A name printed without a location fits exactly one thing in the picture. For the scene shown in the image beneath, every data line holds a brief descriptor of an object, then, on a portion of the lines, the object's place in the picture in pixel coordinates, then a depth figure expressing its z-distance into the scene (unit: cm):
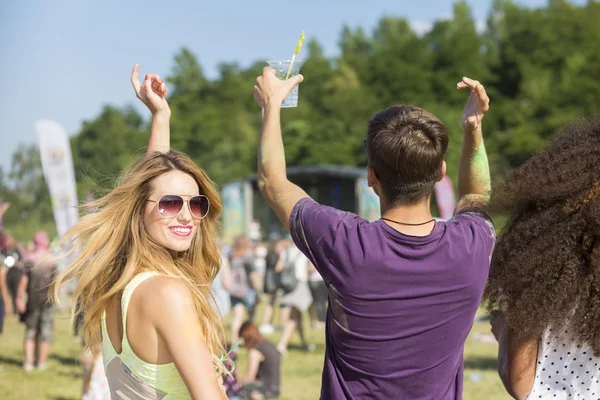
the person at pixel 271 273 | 1428
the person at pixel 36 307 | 1086
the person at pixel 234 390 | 698
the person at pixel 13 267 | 1271
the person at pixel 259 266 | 1381
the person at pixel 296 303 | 1230
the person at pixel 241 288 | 1265
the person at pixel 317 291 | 1273
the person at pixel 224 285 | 1102
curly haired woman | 229
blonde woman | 217
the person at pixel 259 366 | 839
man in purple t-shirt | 219
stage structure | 4131
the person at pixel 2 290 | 1084
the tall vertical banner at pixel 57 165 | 1280
